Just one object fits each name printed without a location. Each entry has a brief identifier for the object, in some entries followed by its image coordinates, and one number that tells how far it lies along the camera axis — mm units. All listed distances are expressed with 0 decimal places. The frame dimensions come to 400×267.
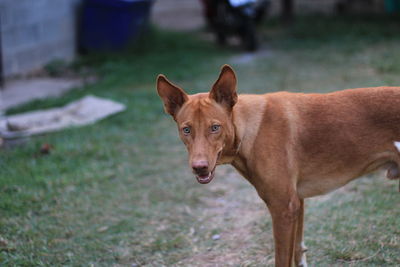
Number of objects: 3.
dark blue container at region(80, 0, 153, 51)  11227
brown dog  3234
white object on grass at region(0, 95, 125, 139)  6902
